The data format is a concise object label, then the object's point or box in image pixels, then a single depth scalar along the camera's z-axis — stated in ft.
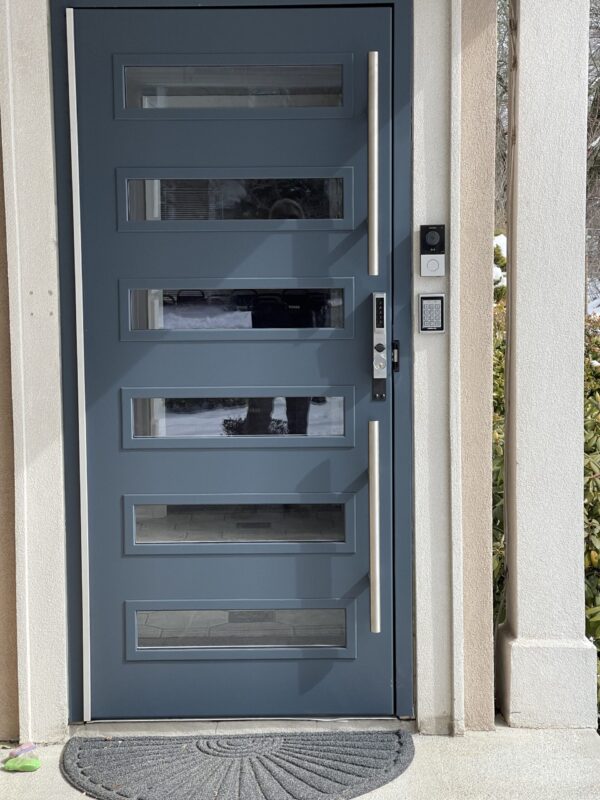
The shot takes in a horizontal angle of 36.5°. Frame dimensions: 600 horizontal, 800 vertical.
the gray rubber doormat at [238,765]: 8.73
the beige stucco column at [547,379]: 9.68
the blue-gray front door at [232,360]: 9.65
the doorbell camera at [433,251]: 9.59
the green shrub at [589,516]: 11.06
